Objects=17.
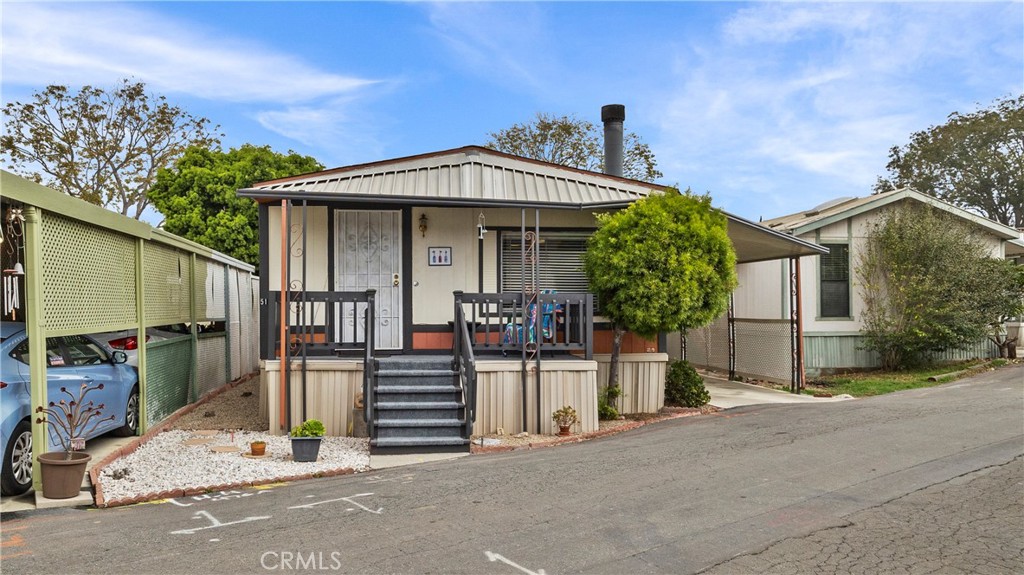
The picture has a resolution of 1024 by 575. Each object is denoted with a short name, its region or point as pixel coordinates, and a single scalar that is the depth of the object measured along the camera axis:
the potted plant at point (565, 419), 8.60
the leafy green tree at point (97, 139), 24.30
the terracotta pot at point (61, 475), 5.66
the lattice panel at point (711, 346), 15.53
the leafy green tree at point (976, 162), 29.97
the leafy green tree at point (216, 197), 22.55
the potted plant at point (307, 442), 7.05
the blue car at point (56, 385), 5.66
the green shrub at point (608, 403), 9.52
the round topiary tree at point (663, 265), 8.96
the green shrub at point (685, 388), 10.52
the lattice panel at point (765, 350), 13.38
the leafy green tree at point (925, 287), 14.08
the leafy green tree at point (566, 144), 29.16
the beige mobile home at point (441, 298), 8.56
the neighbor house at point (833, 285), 14.45
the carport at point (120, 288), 5.79
